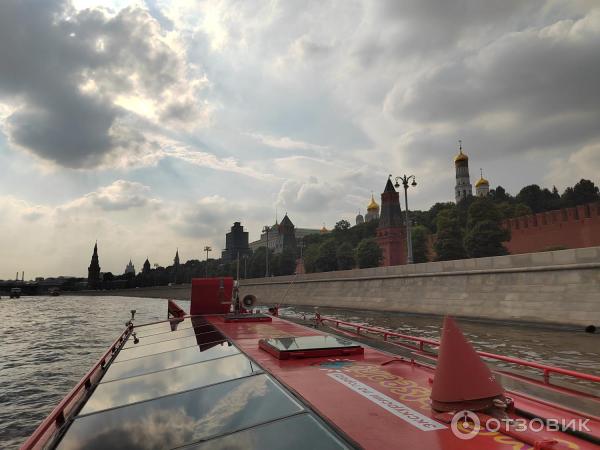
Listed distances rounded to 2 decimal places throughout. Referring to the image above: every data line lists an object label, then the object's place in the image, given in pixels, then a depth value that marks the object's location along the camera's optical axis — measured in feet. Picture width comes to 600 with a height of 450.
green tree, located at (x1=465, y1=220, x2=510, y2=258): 136.98
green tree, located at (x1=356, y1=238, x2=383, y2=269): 213.25
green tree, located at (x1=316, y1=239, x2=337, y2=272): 247.50
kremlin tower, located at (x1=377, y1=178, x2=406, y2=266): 230.07
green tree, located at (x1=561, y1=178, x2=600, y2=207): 209.05
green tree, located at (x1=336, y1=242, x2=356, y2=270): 238.68
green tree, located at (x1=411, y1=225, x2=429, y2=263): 195.83
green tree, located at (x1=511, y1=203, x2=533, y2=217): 201.76
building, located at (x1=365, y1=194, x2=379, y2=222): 386.11
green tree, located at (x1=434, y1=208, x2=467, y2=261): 156.97
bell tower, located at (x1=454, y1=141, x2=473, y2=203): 373.20
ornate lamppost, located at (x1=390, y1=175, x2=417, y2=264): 96.94
